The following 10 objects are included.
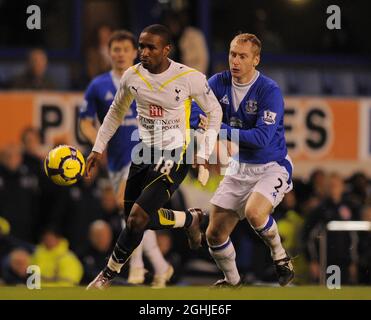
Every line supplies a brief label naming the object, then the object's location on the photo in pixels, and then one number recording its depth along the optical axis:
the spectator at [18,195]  15.17
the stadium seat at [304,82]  17.00
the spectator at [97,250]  14.59
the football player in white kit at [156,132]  10.47
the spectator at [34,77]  15.80
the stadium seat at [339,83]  17.11
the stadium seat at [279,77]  16.78
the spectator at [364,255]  14.77
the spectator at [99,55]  15.70
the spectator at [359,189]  15.43
